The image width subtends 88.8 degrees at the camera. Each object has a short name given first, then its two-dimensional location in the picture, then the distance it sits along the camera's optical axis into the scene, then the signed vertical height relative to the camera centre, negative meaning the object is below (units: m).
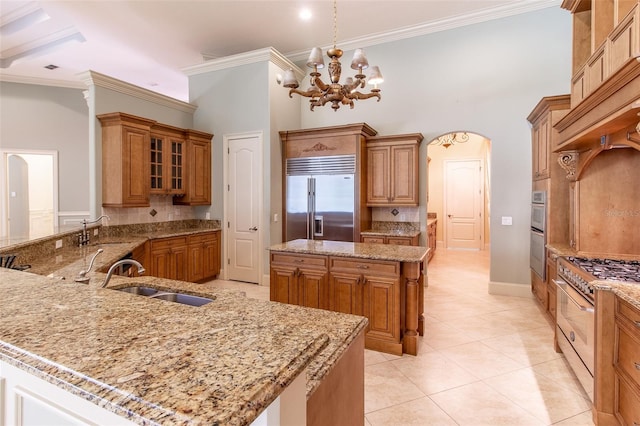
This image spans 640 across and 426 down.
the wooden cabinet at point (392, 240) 4.83 -0.46
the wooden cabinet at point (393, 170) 5.02 +0.61
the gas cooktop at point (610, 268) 2.13 -0.43
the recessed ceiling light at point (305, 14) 4.64 +2.83
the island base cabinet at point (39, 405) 0.66 -0.44
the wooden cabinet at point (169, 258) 4.47 -0.69
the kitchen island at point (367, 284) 2.92 -0.72
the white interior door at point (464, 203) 8.92 +0.17
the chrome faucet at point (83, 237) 3.79 -0.32
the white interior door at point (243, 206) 5.43 +0.05
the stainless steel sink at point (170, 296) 1.68 -0.47
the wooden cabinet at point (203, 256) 5.07 -0.76
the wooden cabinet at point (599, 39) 1.94 +1.20
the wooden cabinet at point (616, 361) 1.71 -0.86
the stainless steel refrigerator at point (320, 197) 5.05 +0.19
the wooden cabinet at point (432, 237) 7.50 -0.66
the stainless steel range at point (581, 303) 2.12 -0.67
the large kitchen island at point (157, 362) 0.55 -0.31
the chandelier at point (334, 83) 2.90 +1.22
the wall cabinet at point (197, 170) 5.46 +0.67
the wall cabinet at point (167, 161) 4.96 +0.76
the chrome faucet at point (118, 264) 1.74 -0.32
